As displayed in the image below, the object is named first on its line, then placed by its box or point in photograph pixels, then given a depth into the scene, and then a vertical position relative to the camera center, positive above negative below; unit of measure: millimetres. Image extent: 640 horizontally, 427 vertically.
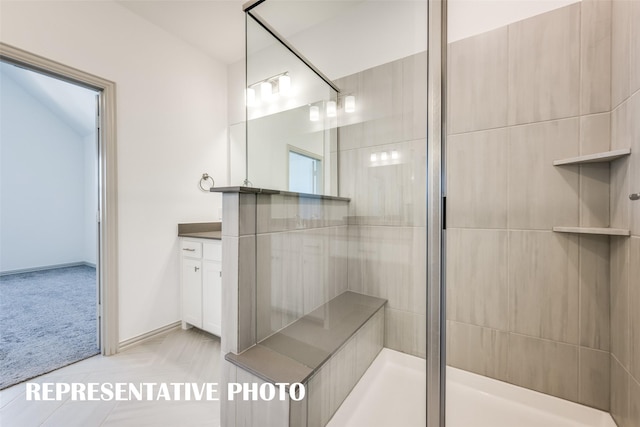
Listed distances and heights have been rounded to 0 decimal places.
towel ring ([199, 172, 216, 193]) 2556 +333
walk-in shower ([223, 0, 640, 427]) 997 -70
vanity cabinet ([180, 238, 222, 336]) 2023 -625
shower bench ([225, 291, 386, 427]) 982 -654
